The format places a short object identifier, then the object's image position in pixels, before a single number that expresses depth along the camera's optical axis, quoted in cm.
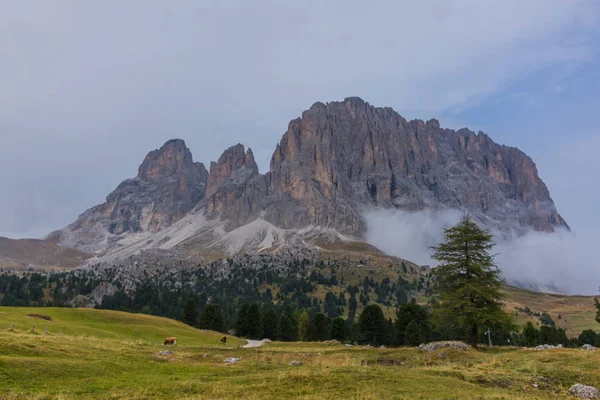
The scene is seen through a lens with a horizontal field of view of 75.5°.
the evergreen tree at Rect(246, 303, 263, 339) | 9400
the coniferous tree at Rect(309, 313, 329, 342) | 9275
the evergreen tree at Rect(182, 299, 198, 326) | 10644
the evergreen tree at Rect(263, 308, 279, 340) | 9800
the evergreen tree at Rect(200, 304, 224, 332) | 9806
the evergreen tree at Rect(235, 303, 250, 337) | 9394
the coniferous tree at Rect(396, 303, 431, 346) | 8175
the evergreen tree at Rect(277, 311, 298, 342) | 9438
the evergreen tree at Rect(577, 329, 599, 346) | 10600
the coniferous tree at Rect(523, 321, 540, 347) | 8928
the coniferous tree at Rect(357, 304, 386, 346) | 8725
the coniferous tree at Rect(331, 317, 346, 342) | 9512
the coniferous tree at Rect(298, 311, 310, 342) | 9819
